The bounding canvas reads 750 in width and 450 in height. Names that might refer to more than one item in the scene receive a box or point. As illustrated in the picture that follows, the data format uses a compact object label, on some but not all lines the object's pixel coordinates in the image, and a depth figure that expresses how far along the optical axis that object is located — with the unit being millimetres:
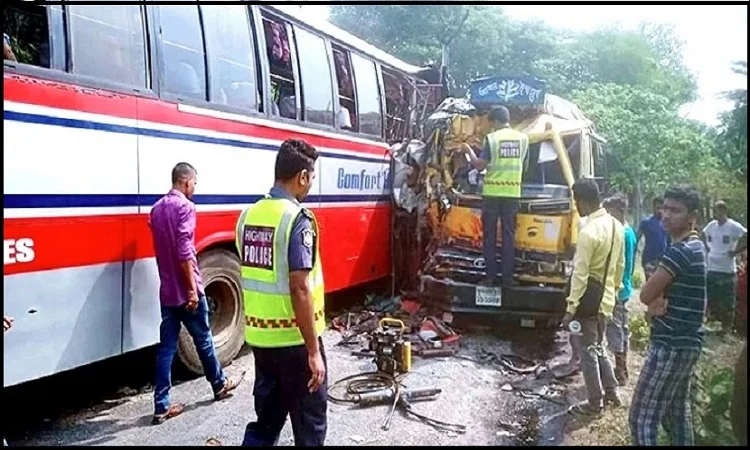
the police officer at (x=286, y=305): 2994
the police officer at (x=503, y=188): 6070
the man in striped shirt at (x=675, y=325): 3209
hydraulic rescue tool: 4504
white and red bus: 3709
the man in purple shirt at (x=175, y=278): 4234
